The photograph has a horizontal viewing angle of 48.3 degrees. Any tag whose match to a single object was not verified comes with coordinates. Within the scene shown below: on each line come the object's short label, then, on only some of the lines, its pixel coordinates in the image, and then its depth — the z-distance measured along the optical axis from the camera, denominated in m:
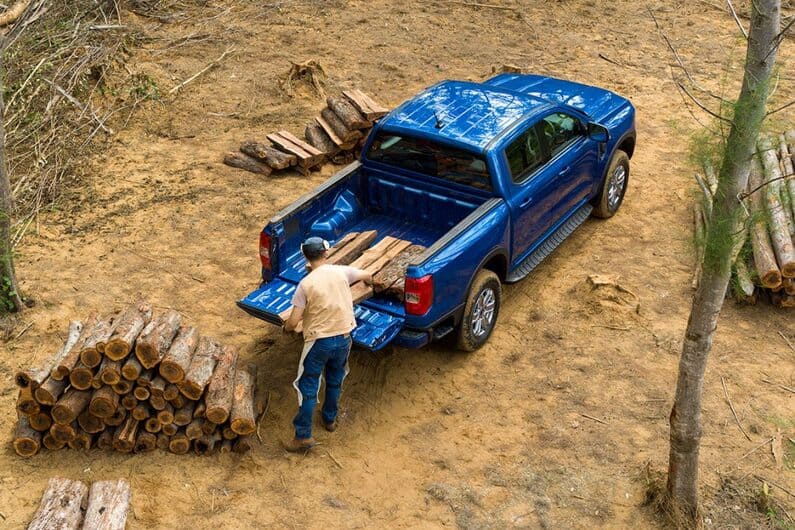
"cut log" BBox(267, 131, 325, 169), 11.33
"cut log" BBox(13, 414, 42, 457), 6.90
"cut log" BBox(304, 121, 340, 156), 11.64
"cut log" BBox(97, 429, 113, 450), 7.02
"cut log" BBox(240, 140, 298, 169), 11.30
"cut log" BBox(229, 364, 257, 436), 6.94
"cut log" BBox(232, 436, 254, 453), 7.12
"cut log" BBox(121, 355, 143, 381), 6.68
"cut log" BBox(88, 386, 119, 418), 6.74
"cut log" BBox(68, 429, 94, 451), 6.98
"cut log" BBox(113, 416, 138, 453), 6.90
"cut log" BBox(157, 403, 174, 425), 6.89
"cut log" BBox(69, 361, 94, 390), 6.70
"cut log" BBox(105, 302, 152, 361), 6.64
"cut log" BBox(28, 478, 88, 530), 6.11
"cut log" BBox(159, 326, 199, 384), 6.77
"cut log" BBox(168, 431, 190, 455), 6.99
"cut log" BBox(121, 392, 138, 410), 6.84
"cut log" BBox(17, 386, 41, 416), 6.73
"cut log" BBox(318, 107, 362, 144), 11.50
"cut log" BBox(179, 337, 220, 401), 6.83
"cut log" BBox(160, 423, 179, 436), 6.96
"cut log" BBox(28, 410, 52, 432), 6.88
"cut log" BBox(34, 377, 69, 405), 6.69
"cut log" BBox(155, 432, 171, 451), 7.03
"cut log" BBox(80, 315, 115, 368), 6.67
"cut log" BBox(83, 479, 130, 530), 6.19
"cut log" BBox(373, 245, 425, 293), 7.67
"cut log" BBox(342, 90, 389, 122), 11.40
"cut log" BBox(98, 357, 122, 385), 6.68
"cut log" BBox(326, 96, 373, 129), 11.41
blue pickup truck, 7.55
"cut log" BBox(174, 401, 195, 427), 6.94
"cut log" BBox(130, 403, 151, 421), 6.89
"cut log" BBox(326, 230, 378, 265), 8.12
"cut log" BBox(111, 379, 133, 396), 6.76
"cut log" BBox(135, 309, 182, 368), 6.69
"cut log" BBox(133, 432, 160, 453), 6.98
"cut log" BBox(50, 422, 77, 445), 6.88
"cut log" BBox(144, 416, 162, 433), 6.95
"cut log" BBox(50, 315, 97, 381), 6.69
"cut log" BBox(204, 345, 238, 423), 6.86
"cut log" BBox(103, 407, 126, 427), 6.95
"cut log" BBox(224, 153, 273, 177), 11.45
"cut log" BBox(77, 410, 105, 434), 6.93
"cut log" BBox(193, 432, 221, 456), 7.05
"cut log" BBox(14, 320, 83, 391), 6.68
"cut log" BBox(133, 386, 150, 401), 6.78
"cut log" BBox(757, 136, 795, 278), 8.64
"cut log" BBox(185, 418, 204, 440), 6.97
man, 6.73
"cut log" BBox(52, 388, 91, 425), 6.73
